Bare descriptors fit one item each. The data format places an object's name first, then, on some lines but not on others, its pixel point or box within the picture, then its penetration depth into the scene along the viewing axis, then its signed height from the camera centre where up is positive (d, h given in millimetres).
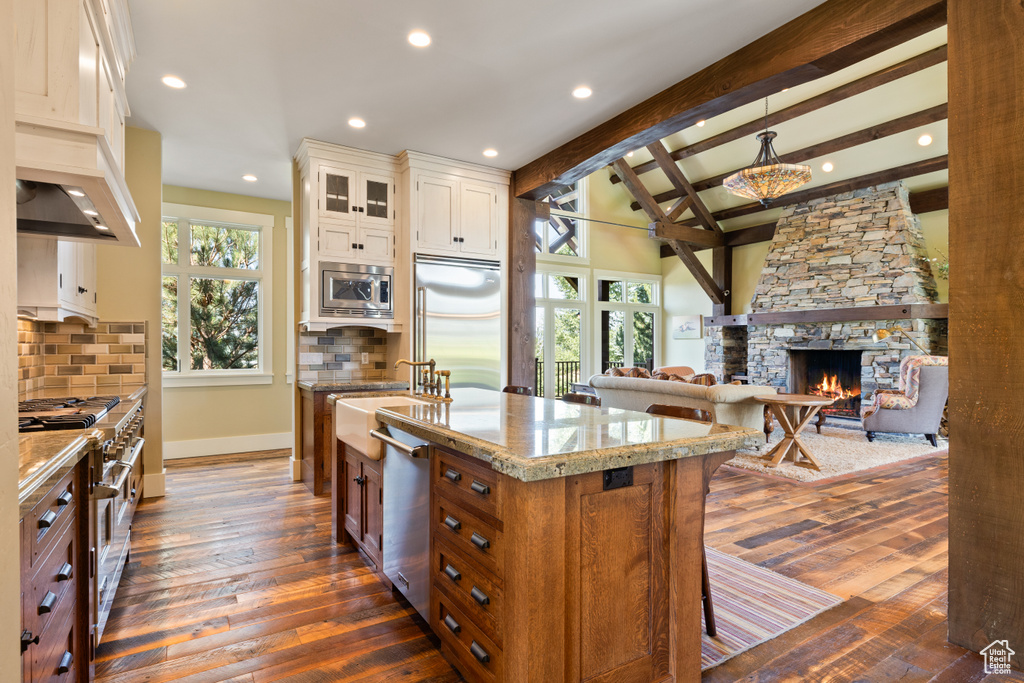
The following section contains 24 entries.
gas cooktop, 1974 -285
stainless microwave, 4496 +511
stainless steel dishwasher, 2094 -730
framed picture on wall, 10172 +383
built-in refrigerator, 4695 +271
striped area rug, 2117 -1201
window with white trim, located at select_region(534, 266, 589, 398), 9383 +318
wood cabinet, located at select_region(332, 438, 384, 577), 2623 -860
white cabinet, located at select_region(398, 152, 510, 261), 4727 +1332
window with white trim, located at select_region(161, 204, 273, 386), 5633 +594
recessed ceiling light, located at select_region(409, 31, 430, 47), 2940 +1773
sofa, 5234 -547
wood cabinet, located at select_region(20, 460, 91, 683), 1175 -623
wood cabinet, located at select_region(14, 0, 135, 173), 1615 +946
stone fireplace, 7191 +776
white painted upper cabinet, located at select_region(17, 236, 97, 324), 2549 +367
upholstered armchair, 5906 -682
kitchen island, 1478 -628
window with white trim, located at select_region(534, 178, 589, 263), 9422 +2165
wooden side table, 4891 -796
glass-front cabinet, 4512 +1351
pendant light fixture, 5711 +1883
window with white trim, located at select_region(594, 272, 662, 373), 10086 +534
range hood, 1607 +575
